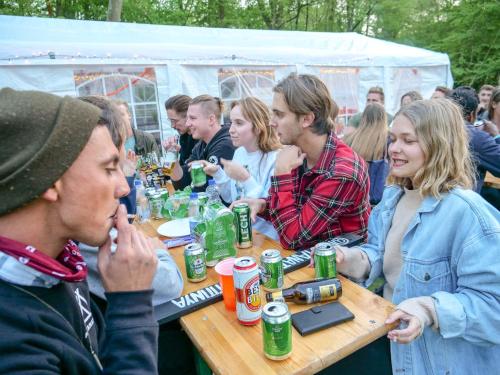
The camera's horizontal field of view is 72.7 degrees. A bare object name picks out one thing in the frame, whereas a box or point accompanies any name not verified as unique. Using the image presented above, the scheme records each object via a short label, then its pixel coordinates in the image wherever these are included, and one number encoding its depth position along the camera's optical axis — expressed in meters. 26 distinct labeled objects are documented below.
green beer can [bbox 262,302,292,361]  1.12
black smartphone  1.29
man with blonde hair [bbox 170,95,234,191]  3.67
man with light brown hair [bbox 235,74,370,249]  1.92
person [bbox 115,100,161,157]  4.86
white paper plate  2.31
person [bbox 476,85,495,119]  6.65
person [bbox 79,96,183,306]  1.47
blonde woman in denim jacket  1.32
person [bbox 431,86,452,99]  5.61
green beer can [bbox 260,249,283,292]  1.51
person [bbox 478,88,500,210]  4.52
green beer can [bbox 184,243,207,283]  1.66
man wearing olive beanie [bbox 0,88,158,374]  0.79
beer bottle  1.44
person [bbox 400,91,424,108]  5.30
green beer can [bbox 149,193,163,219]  2.77
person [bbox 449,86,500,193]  3.43
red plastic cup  1.44
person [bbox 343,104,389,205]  3.54
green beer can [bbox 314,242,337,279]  1.58
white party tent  5.67
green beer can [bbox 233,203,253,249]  1.98
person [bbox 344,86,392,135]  6.20
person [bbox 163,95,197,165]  4.66
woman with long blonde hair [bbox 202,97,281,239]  3.17
